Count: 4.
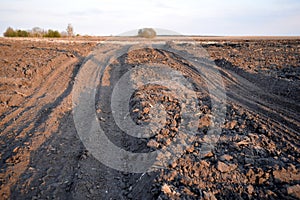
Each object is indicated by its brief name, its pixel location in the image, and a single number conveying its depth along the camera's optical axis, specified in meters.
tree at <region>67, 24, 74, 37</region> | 53.32
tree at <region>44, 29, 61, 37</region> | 45.54
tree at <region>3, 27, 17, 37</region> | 44.21
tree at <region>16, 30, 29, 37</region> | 44.19
